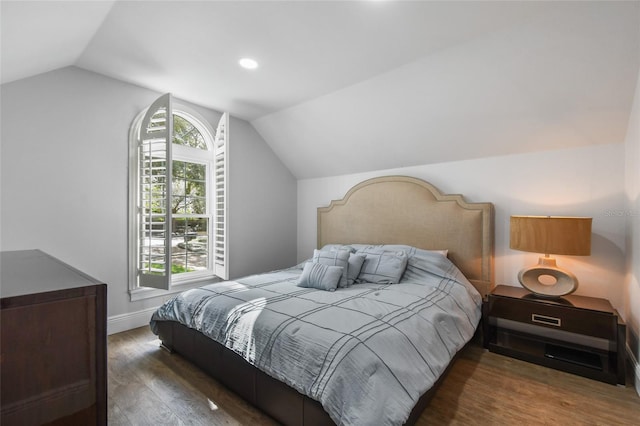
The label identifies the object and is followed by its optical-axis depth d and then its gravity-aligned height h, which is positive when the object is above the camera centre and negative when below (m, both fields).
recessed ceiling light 2.66 +1.36
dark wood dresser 0.65 -0.32
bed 1.50 -0.69
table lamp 2.40 -0.26
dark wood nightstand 2.23 -1.03
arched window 2.96 +0.18
